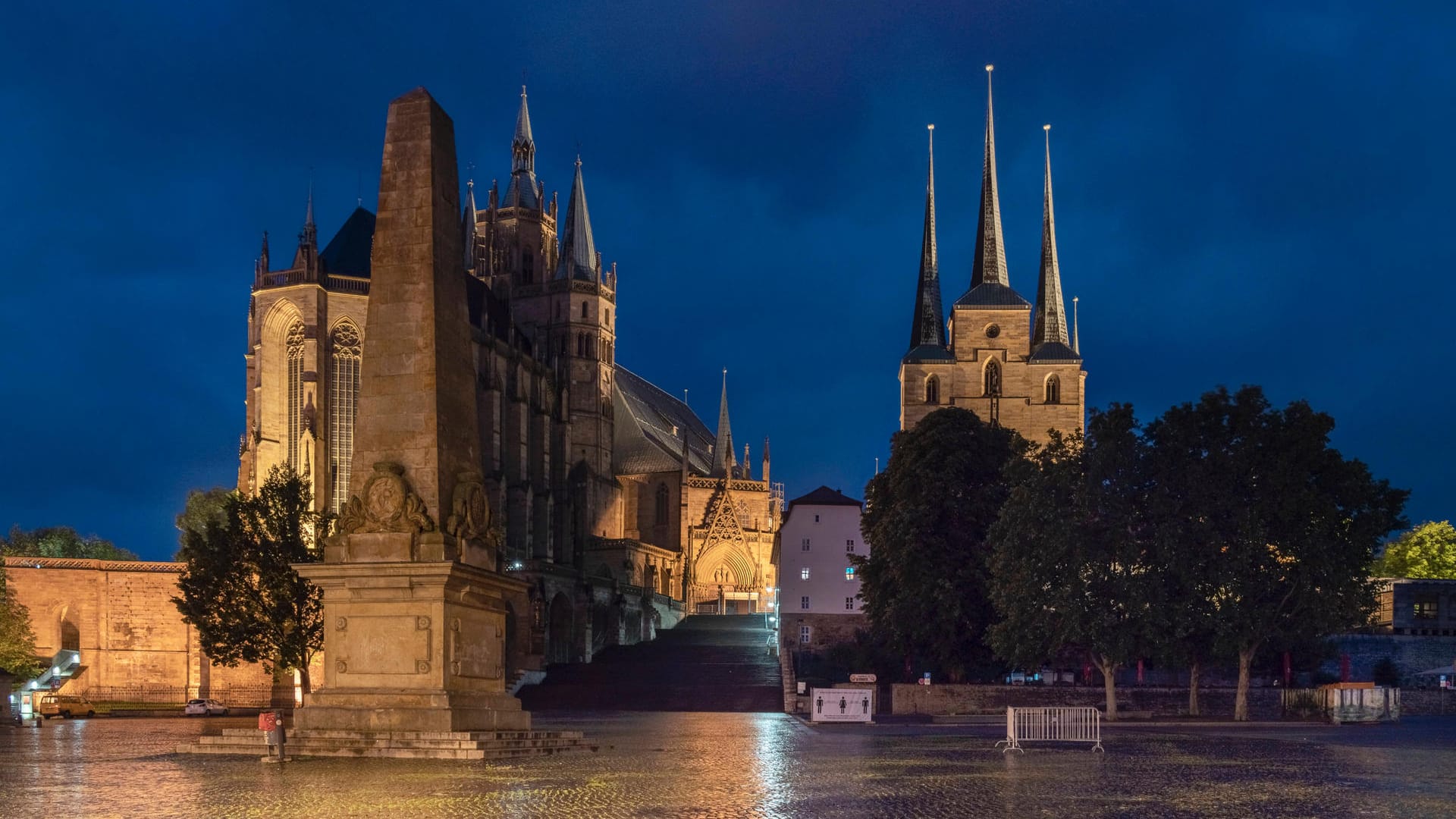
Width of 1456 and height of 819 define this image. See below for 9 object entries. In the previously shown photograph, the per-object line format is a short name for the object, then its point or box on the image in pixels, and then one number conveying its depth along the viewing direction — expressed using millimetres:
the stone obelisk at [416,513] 19375
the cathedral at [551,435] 75500
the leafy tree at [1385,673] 70562
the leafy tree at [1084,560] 40406
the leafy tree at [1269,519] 40031
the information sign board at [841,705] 36906
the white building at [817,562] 72750
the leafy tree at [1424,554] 101562
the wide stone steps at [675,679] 53188
